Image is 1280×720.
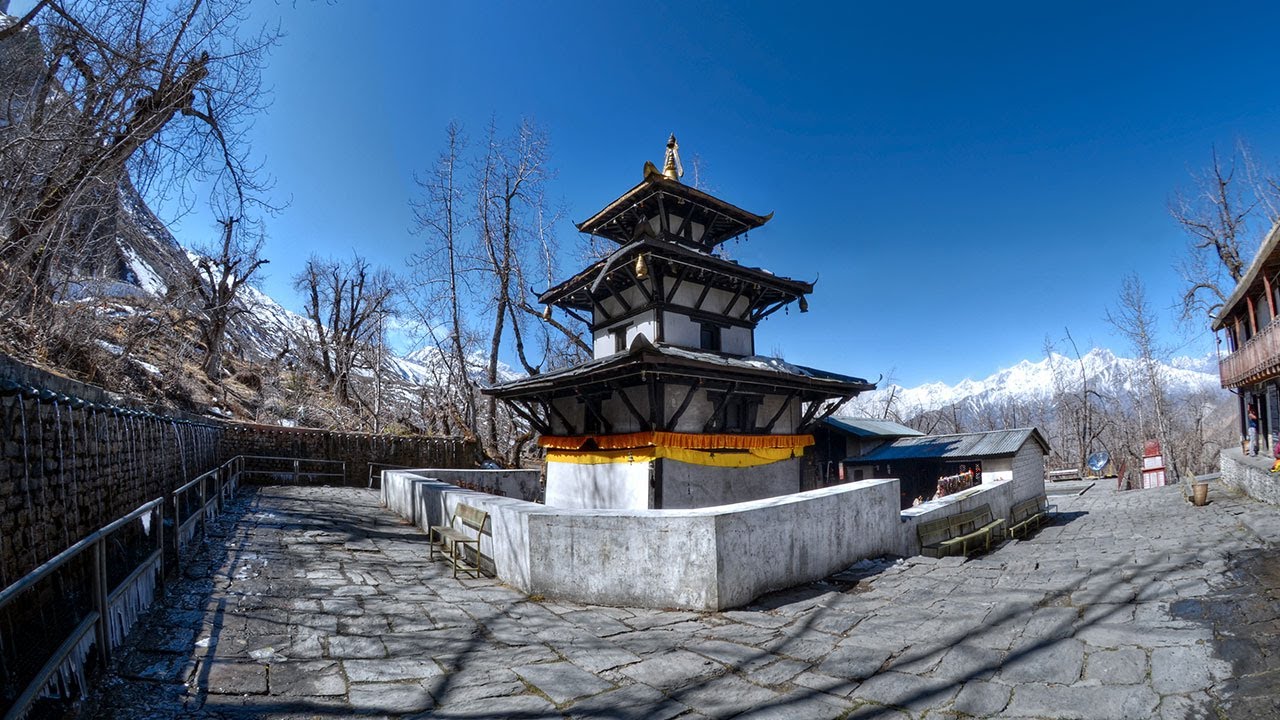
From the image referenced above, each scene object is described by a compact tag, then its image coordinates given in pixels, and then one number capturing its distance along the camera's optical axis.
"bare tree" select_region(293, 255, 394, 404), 33.97
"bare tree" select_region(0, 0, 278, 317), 5.85
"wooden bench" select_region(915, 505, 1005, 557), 9.46
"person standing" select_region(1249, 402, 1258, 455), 19.41
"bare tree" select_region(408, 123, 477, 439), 24.44
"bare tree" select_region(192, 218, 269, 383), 24.34
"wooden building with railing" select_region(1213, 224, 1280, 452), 15.84
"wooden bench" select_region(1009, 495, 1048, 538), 16.20
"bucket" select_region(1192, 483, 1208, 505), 15.67
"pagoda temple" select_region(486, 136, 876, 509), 12.12
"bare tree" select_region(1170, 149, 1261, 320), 24.78
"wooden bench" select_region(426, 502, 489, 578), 7.59
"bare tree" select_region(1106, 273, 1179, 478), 30.20
